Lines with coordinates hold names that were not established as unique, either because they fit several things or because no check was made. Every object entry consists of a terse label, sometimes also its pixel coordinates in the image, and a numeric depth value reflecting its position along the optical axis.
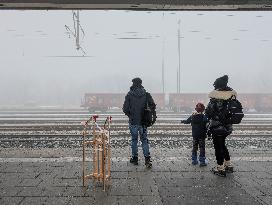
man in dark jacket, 8.19
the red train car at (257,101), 37.47
